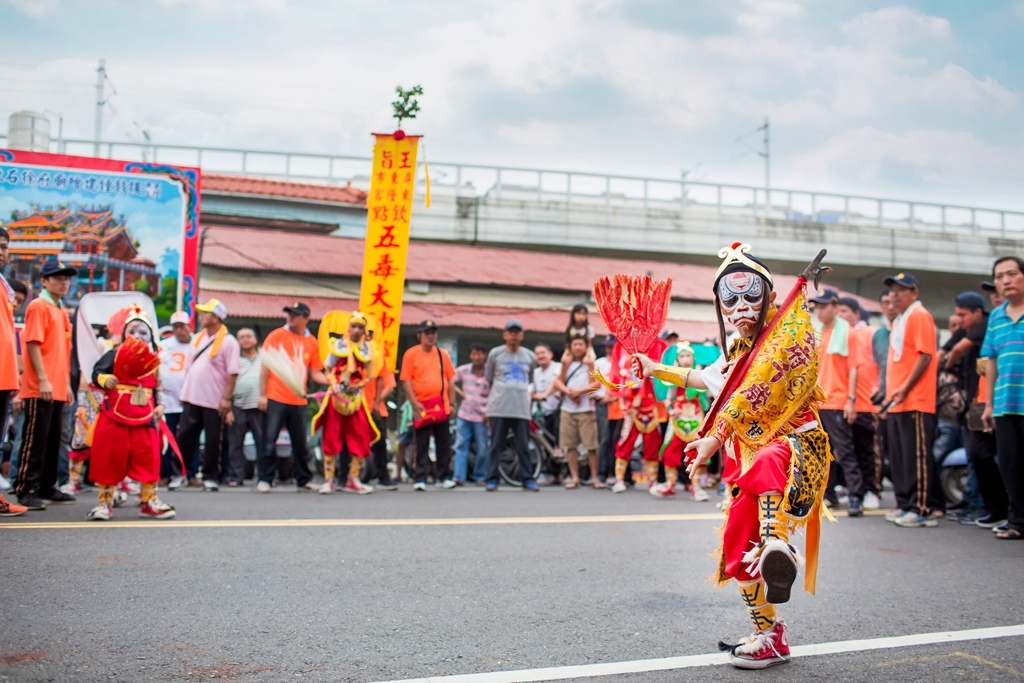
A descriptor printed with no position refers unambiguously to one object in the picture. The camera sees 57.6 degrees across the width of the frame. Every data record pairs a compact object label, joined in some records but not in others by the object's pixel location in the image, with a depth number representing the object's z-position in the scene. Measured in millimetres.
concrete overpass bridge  25719
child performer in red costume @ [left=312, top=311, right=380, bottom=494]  10430
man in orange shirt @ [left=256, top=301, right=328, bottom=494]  10672
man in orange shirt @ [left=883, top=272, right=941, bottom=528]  8062
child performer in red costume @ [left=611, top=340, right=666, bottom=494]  11266
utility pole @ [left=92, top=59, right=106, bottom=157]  33969
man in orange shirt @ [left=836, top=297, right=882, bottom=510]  9164
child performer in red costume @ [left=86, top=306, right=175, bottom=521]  7492
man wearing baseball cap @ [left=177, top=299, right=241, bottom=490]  10648
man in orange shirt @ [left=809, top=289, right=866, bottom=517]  8859
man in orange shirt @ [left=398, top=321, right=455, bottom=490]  11398
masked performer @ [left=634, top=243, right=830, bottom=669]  4020
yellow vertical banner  11906
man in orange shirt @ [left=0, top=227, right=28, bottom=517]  7000
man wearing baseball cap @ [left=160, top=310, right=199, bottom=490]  10664
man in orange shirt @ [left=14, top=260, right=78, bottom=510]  7707
